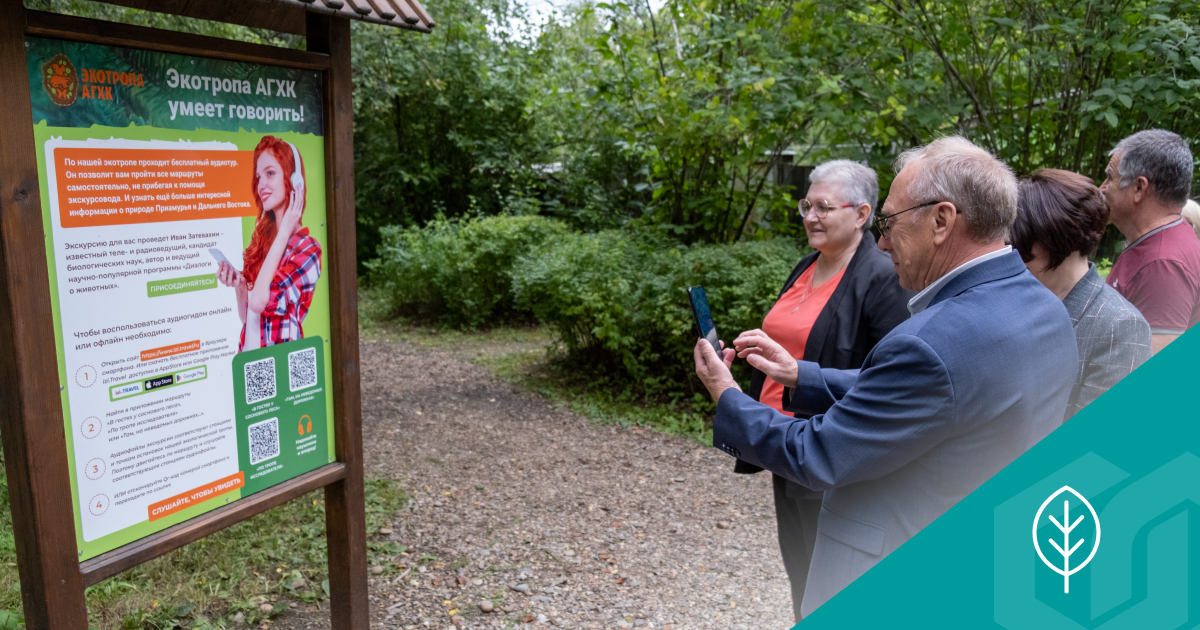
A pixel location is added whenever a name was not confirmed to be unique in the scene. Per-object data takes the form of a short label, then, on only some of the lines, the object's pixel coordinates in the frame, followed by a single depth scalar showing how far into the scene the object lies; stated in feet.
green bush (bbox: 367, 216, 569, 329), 32.19
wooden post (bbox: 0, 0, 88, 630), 6.23
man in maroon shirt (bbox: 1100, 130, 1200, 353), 9.30
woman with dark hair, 7.45
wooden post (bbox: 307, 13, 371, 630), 9.05
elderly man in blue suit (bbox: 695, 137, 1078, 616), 5.24
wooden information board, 6.52
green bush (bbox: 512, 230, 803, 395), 20.66
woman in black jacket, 9.34
